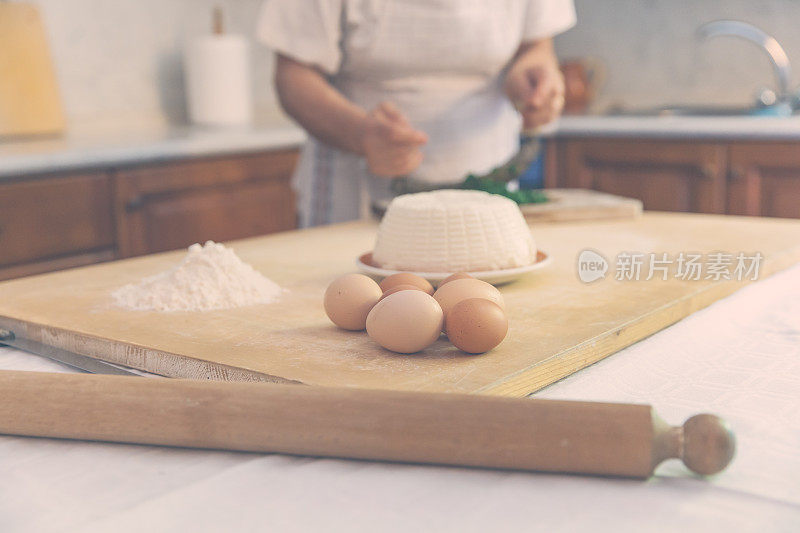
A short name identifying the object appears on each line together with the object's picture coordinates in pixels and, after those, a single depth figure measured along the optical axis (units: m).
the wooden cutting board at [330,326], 0.72
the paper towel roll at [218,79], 2.90
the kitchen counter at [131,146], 1.99
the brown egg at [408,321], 0.72
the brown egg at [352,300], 0.81
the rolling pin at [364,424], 0.54
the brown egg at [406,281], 0.83
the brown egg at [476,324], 0.72
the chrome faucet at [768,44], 3.09
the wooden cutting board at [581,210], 1.50
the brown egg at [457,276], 0.84
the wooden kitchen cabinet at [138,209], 1.99
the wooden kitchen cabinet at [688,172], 2.56
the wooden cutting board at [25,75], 2.37
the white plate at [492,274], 0.98
